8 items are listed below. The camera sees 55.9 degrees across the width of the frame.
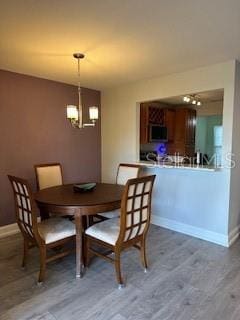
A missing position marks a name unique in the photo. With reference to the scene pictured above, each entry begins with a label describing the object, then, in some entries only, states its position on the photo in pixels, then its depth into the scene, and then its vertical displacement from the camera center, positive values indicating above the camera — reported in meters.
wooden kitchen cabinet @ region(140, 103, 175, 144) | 5.00 +0.49
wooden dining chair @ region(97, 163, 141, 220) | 3.34 -0.50
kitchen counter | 3.10 -0.41
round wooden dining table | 2.25 -0.65
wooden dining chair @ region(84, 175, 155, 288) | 2.12 -0.91
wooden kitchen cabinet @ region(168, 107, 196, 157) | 5.70 +0.18
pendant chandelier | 2.54 +0.29
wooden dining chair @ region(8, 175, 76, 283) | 2.14 -0.93
